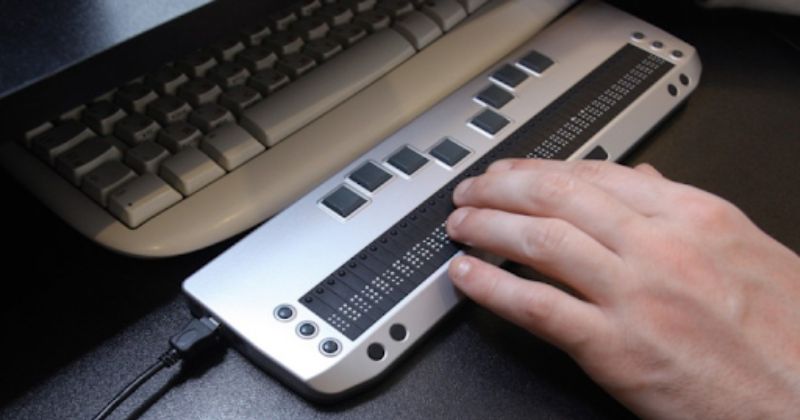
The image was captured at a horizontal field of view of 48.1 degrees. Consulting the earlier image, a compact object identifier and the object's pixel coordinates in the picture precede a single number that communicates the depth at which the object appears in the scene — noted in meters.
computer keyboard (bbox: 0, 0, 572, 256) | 0.62
